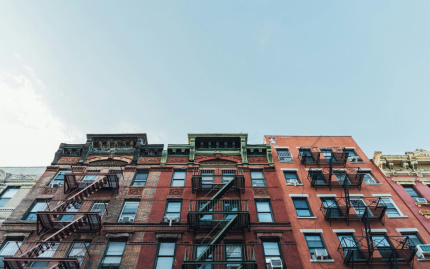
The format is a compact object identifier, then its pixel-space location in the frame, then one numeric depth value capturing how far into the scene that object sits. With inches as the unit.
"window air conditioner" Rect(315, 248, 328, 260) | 662.5
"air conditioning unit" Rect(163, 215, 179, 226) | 748.0
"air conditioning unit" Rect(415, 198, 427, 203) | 825.4
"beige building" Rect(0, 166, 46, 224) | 832.9
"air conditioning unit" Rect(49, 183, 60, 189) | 866.3
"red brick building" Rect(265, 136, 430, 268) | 655.1
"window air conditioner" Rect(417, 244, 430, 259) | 657.0
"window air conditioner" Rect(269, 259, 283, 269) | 619.5
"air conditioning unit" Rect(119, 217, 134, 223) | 751.4
